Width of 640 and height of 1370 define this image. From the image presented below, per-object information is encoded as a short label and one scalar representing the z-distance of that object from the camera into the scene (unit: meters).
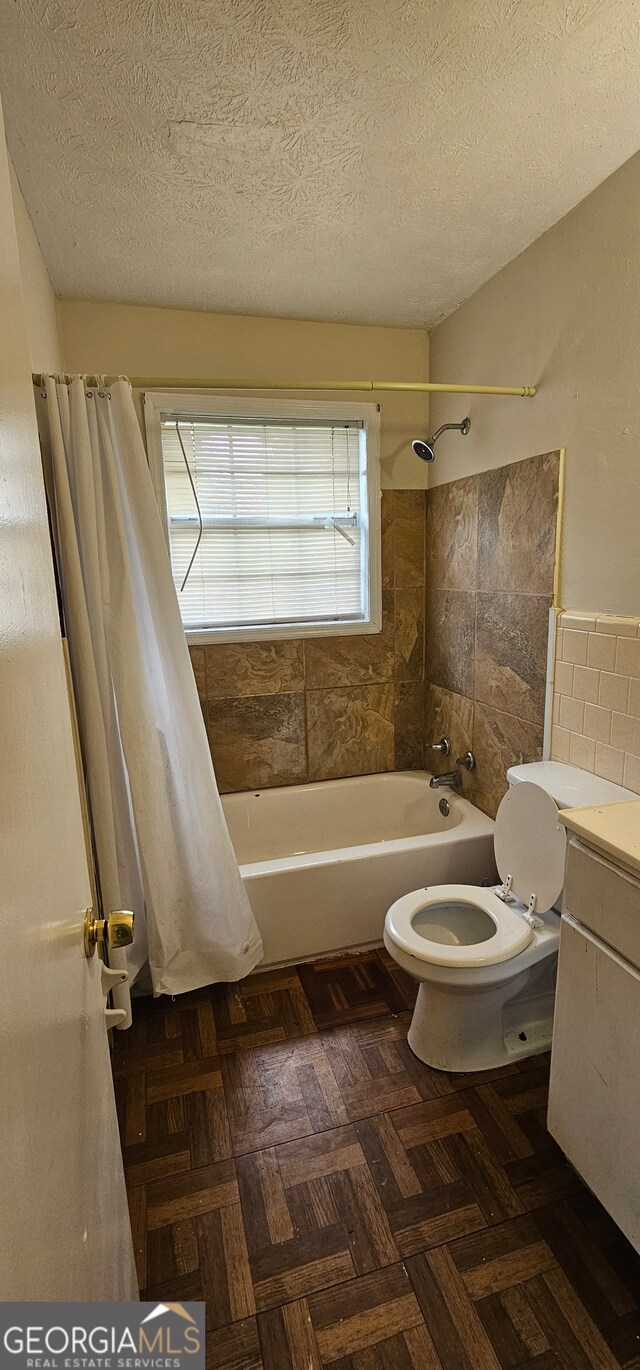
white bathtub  2.06
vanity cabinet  1.09
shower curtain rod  1.74
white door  0.46
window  2.38
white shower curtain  1.64
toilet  1.57
